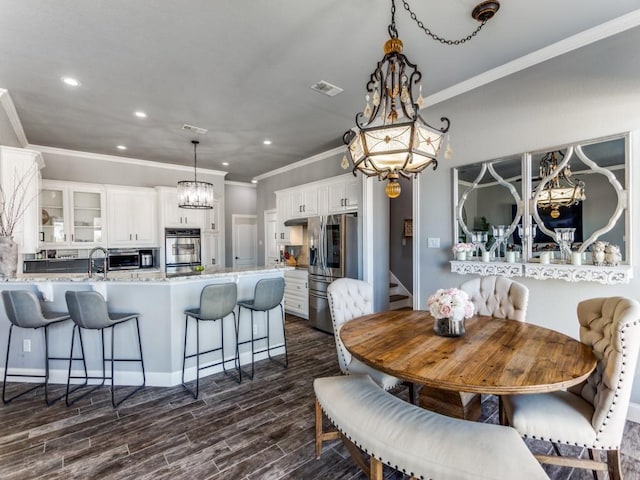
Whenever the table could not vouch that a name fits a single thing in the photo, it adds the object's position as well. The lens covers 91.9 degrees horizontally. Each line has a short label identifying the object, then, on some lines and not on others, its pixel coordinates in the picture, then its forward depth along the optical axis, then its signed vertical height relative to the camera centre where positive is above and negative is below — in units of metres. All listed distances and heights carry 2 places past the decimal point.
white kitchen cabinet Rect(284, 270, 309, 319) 5.32 -0.93
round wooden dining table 1.32 -0.60
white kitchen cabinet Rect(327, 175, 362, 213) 4.70 +0.74
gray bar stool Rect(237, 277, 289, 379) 3.26 -0.62
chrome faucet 3.01 -0.31
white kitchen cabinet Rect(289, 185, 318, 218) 5.50 +0.73
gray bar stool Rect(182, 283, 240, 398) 2.86 -0.62
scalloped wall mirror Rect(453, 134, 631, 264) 2.42 +0.32
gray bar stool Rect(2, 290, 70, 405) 2.67 -0.59
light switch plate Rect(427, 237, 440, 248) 3.51 -0.03
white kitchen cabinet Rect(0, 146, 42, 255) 3.53 +0.64
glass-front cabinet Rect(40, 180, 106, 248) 5.06 +0.49
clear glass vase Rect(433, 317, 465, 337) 1.89 -0.54
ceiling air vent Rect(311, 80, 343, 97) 3.21 +1.62
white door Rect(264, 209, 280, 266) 6.89 +0.09
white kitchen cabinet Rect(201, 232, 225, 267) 6.57 -0.16
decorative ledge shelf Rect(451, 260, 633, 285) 2.32 -0.28
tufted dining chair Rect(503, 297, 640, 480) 1.45 -0.89
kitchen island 3.07 -0.87
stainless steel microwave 5.50 -0.29
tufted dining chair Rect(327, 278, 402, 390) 2.14 -0.56
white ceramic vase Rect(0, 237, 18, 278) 3.07 -0.13
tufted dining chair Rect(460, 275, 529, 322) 2.34 -0.47
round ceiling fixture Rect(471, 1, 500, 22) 2.11 +1.59
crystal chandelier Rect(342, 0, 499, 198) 1.74 +0.58
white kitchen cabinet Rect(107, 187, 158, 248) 5.57 +0.48
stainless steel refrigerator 4.55 -0.24
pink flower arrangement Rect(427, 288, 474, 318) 1.85 -0.40
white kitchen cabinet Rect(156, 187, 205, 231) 5.90 +0.59
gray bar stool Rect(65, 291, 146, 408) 2.60 -0.59
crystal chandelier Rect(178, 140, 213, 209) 4.57 +0.71
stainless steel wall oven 5.96 -0.12
